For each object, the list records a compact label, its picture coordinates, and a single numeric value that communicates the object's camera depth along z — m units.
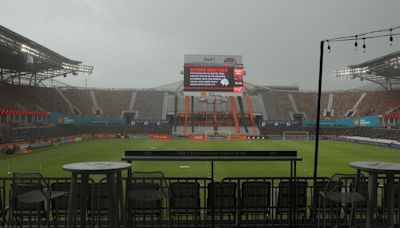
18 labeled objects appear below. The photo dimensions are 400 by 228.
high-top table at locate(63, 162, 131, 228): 6.28
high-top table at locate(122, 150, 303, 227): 8.17
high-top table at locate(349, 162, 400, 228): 6.74
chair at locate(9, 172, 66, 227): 7.10
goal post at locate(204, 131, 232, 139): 73.50
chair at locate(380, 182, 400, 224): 8.55
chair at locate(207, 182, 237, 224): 8.46
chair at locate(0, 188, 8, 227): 8.00
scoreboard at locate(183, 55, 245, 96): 58.12
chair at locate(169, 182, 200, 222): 8.41
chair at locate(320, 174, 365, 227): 6.99
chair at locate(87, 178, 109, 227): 8.28
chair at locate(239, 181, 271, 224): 8.54
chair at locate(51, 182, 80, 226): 8.24
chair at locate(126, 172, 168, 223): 7.24
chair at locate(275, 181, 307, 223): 8.78
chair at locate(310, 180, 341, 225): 8.57
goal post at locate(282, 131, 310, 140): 72.79
